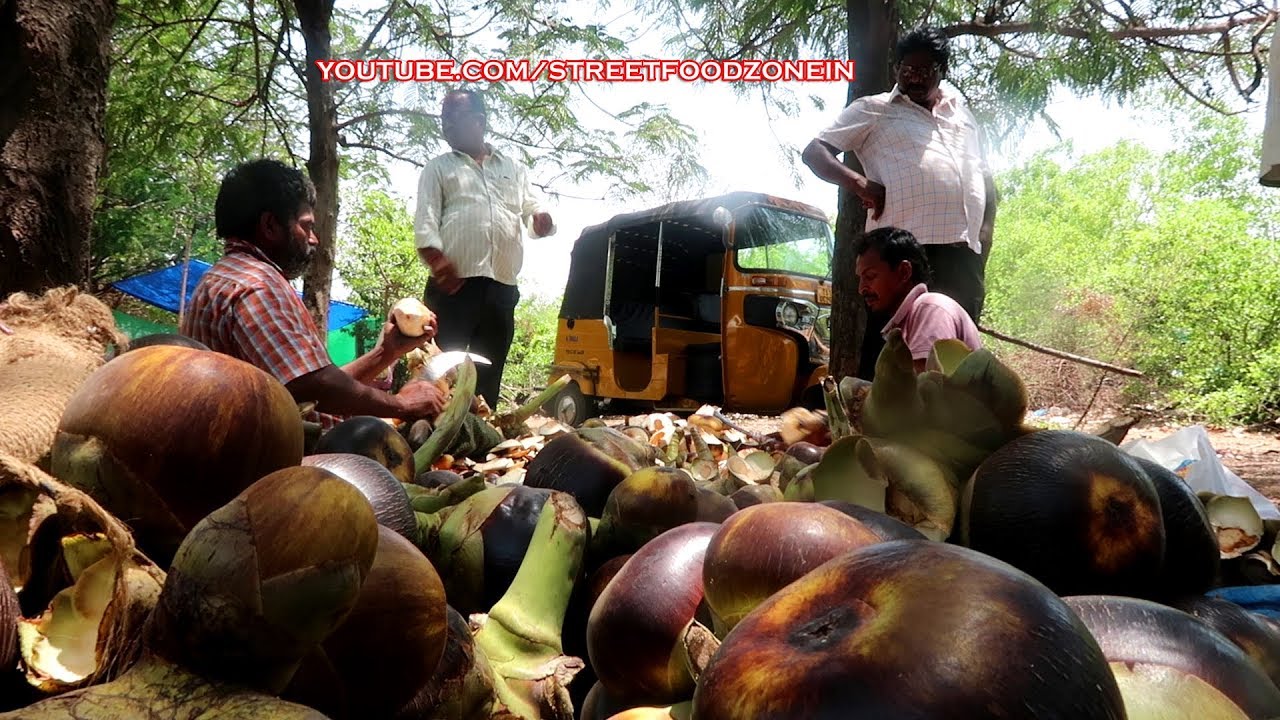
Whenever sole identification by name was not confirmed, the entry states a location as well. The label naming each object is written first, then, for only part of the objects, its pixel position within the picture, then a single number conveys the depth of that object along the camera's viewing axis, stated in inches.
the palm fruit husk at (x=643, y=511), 55.4
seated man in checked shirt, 106.1
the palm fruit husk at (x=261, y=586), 24.3
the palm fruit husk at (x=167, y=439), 33.6
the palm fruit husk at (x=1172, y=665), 28.8
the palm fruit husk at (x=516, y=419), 134.6
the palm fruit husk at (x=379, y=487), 47.7
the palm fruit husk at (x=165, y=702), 23.4
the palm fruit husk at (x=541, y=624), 43.5
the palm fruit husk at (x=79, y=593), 27.9
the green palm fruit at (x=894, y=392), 54.8
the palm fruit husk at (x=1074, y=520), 42.4
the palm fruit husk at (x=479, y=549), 54.4
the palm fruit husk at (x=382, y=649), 31.0
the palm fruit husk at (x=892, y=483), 47.7
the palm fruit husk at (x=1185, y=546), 47.4
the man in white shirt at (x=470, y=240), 197.9
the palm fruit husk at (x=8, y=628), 26.8
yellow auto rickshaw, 339.0
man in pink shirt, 145.8
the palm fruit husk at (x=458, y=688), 36.1
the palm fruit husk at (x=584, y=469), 69.1
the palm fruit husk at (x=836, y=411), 65.6
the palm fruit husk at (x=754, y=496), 69.9
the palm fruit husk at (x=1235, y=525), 66.1
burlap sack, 45.3
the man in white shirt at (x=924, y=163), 167.6
